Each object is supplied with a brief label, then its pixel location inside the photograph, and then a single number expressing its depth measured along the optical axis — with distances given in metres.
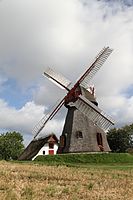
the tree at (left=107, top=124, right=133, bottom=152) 45.69
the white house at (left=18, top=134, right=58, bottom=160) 32.66
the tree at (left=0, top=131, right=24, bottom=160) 50.54
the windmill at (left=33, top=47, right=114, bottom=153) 23.45
